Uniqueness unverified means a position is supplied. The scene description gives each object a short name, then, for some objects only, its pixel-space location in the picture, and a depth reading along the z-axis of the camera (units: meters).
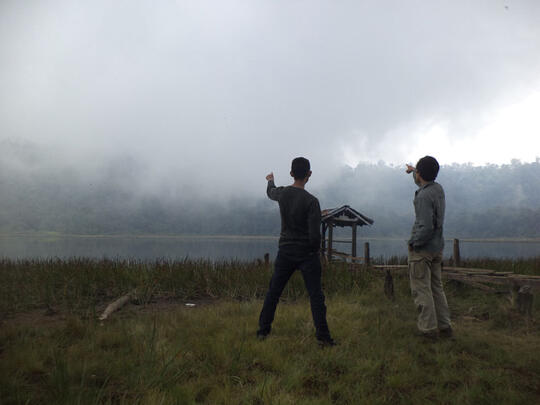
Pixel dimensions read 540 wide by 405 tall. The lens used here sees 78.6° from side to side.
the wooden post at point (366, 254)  13.83
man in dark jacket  4.46
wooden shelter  16.11
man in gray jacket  5.09
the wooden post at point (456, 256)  14.35
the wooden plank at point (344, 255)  15.17
